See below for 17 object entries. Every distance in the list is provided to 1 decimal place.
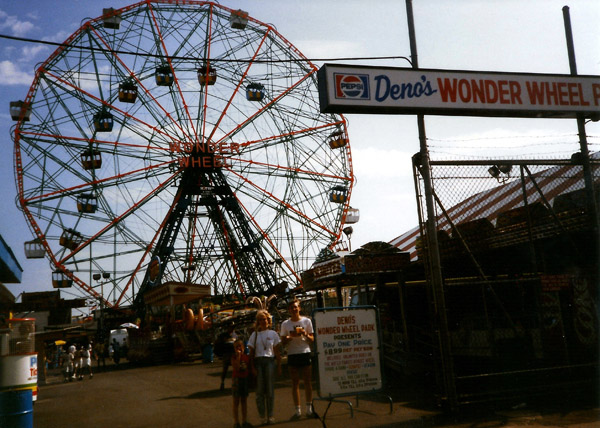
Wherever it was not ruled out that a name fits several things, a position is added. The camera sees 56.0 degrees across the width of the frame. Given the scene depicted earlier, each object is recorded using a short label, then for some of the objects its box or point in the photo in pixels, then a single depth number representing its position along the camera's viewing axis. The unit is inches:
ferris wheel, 1048.8
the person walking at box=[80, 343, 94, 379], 745.8
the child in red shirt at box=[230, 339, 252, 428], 280.5
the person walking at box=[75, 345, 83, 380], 766.5
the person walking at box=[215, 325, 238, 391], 404.9
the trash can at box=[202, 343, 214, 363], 762.2
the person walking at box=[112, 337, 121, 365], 1022.4
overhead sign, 319.0
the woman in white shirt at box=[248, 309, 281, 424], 290.2
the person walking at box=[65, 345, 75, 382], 775.1
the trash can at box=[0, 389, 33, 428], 268.1
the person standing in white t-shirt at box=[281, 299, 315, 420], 295.9
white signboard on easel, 288.5
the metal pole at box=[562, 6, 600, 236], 333.7
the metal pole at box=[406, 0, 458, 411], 283.3
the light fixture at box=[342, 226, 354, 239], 879.0
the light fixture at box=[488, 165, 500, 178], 327.0
